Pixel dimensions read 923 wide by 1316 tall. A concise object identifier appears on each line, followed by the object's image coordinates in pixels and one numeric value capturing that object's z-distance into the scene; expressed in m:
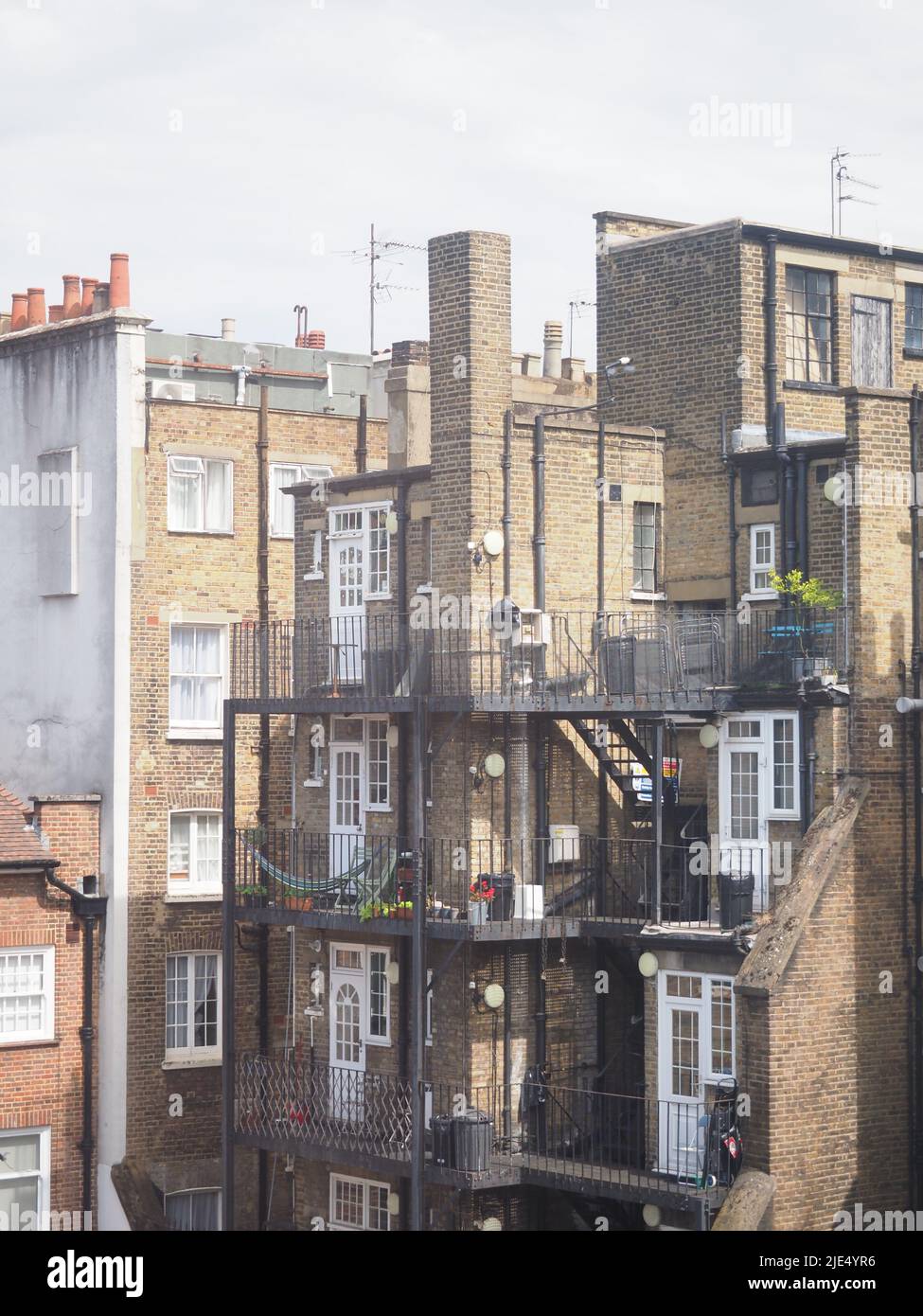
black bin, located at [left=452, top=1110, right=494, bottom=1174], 29.86
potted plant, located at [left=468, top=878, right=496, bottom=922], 30.50
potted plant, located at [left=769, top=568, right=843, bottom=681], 29.22
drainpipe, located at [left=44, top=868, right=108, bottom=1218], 37.03
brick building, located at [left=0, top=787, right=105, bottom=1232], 36.41
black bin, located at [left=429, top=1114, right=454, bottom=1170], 30.20
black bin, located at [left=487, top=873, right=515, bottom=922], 30.69
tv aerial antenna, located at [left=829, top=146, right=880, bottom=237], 36.28
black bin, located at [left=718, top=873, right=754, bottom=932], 29.02
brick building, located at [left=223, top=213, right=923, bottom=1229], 28.69
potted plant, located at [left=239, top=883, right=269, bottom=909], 34.62
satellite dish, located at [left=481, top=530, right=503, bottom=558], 31.44
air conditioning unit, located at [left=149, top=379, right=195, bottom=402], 42.78
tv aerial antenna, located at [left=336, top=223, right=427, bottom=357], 46.31
